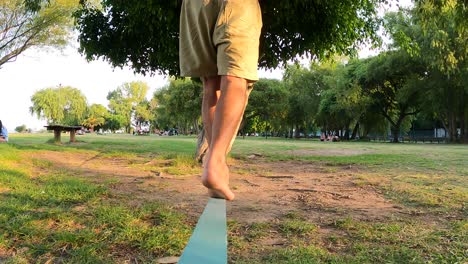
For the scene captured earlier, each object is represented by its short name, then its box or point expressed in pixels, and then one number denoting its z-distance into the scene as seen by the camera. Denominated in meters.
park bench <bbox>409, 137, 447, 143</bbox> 40.61
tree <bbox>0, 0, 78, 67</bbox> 19.80
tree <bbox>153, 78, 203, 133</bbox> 34.22
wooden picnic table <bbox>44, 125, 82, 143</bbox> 19.07
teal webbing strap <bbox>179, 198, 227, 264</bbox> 1.40
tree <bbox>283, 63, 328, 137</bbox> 49.16
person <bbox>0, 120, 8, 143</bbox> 16.48
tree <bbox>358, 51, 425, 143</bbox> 34.97
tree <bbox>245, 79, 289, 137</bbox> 39.41
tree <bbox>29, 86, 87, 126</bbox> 73.94
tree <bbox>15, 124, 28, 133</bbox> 103.09
